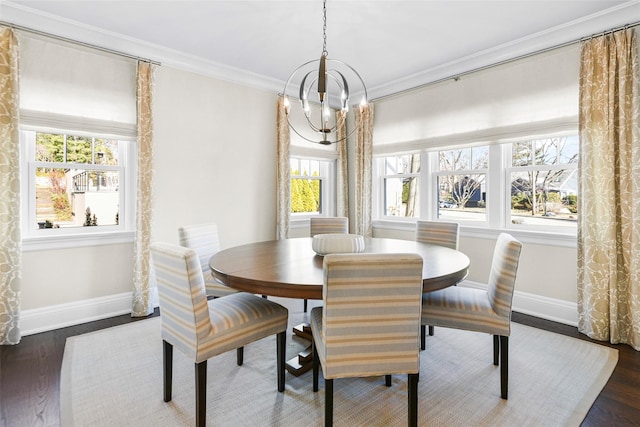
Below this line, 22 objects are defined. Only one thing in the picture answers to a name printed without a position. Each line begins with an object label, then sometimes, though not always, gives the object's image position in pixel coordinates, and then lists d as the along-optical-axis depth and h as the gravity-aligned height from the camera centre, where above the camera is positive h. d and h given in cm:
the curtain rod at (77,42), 260 +151
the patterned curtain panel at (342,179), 497 +50
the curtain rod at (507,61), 264 +155
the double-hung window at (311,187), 482 +38
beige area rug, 172 -110
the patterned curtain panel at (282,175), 427 +48
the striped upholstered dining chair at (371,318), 139 -48
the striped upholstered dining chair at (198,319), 158 -59
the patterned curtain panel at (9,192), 252 +15
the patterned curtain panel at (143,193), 315 +17
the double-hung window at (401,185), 442 +37
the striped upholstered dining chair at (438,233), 301 -21
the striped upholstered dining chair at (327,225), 359 -16
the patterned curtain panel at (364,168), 462 +62
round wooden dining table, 158 -33
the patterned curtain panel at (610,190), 255 +18
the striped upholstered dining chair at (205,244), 258 -28
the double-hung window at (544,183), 312 +29
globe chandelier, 390 +164
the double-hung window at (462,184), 375 +34
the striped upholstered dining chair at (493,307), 187 -59
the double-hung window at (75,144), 276 +63
